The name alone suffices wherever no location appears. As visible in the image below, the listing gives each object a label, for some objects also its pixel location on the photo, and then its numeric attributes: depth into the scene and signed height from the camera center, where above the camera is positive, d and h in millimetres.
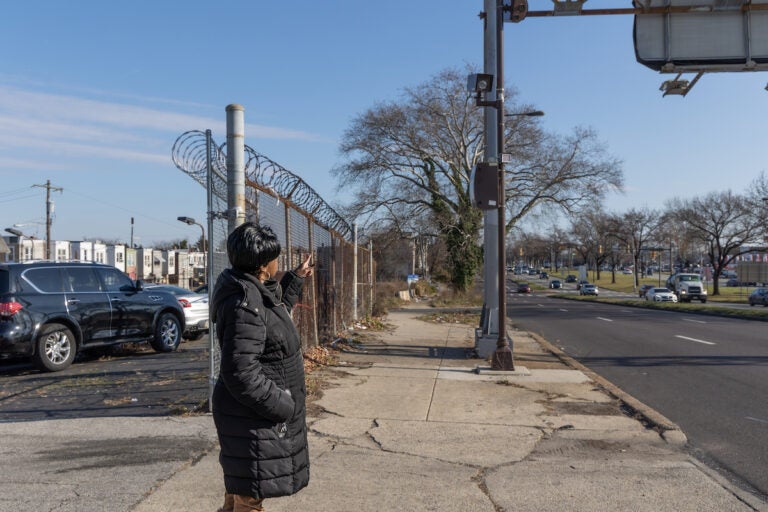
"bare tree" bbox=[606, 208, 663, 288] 83000 +5259
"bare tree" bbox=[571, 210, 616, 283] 38156 +2655
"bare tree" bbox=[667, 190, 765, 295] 59762 +4208
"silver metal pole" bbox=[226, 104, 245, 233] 6742 +1142
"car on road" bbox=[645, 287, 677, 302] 49688 -2024
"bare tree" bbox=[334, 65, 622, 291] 36906 +5786
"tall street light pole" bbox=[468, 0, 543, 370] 10125 +2094
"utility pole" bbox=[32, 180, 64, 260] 44094 +4363
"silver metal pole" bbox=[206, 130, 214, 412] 6523 +235
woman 2861 -519
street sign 10219 +3606
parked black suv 9125 -655
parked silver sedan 14094 -886
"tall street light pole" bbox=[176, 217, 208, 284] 31197 +2332
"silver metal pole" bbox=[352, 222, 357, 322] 16859 -314
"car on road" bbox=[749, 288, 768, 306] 45131 -1999
